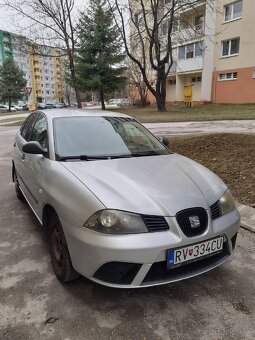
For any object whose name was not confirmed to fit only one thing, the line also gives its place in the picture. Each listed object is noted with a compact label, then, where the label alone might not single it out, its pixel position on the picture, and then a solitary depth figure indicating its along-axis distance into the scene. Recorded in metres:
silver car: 2.22
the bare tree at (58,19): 22.66
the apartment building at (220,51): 25.00
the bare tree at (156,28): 20.95
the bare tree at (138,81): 34.84
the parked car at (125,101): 44.24
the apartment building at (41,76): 89.31
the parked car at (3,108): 59.04
